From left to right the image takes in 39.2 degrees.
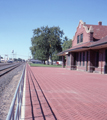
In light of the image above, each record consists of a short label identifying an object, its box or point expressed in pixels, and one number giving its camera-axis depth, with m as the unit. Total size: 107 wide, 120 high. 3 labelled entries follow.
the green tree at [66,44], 63.74
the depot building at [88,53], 20.22
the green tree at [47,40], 52.78
